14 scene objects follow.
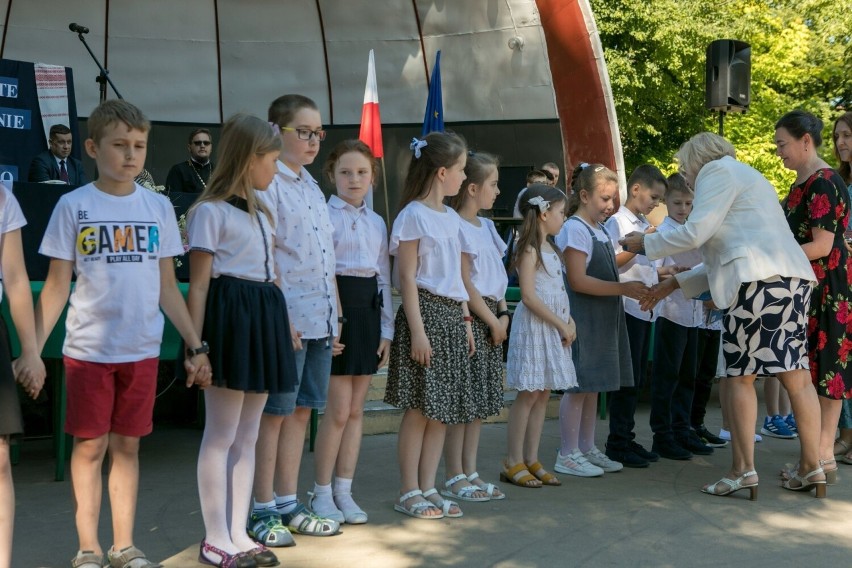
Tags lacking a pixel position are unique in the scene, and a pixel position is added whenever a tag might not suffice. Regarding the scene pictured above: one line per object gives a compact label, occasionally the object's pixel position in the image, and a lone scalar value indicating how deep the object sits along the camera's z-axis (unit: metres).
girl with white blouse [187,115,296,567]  3.48
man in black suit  7.74
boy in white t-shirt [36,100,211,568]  3.28
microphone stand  8.59
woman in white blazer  4.74
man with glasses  8.74
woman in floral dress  5.16
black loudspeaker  11.07
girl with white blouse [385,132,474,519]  4.33
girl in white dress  4.97
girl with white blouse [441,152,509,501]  4.63
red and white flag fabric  9.93
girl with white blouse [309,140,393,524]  4.18
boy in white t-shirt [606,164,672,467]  5.66
